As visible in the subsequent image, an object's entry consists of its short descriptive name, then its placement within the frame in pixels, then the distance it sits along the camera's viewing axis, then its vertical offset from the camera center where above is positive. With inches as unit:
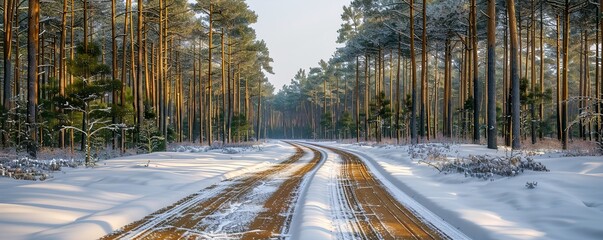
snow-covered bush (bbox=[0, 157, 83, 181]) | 419.5 -52.3
